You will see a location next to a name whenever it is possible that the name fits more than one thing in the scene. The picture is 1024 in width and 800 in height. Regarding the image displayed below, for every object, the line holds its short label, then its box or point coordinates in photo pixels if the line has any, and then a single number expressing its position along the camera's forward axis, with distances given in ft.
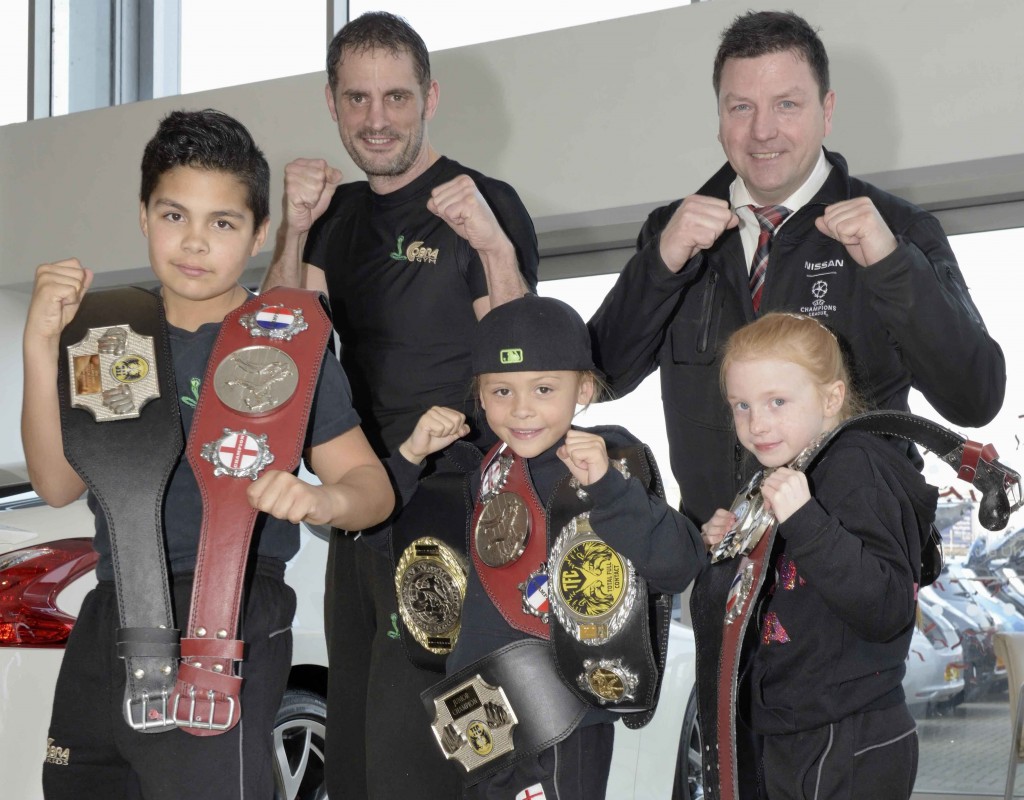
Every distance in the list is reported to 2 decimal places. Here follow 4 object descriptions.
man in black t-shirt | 7.32
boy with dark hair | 5.38
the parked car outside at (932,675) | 14.39
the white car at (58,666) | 7.87
